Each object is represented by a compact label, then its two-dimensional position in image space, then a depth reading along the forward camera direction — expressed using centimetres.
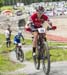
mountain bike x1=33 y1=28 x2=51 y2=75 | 922
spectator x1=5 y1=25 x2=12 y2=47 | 2639
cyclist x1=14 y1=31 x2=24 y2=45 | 1866
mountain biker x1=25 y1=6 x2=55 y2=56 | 947
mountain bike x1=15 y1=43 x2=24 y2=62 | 1838
